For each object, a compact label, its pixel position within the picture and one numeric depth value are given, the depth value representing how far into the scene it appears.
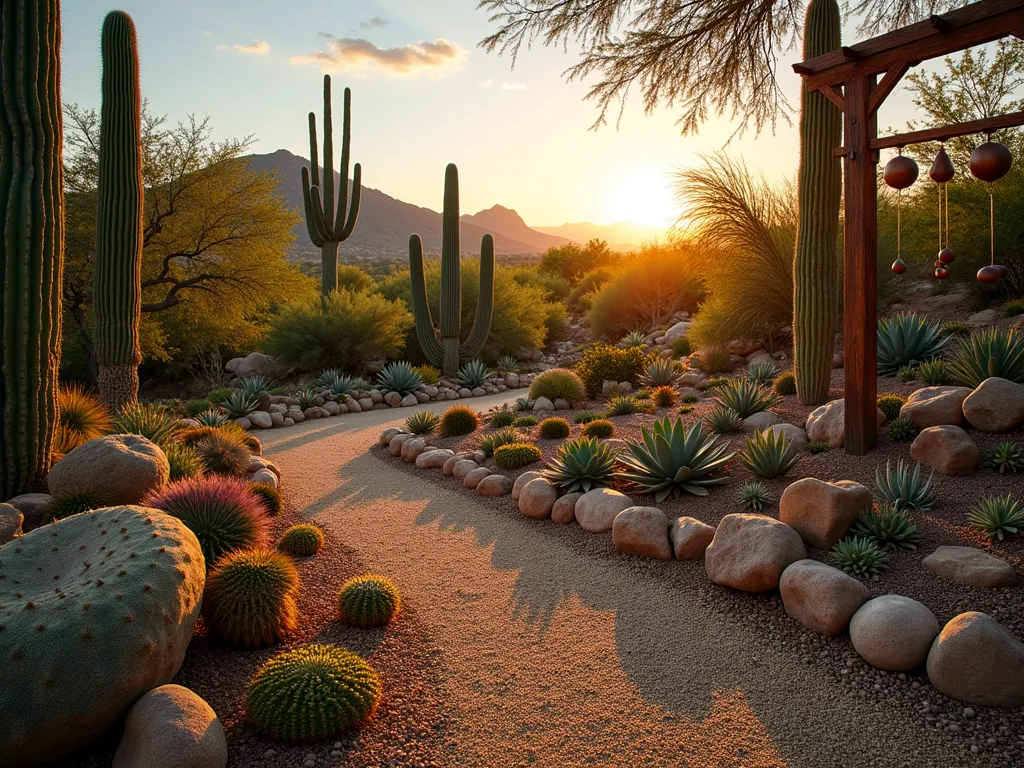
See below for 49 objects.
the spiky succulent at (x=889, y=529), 4.61
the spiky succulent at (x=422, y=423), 10.28
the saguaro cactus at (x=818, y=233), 8.21
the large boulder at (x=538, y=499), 6.54
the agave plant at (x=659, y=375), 11.97
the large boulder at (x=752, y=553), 4.43
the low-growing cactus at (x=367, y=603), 4.33
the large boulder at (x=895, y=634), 3.55
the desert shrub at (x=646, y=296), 22.05
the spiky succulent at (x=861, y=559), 4.35
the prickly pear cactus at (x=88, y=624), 2.78
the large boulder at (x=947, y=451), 5.40
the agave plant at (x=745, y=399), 8.20
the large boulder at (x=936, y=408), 6.11
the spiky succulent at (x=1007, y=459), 5.23
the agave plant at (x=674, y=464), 6.29
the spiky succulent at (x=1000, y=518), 4.45
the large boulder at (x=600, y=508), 5.93
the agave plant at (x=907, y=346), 8.57
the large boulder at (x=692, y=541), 5.15
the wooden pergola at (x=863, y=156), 5.59
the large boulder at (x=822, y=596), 3.93
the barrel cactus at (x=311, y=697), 3.13
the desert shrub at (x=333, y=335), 15.62
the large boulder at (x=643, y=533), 5.30
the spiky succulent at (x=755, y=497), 5.60
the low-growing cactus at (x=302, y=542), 5.65
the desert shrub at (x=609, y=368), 12.39
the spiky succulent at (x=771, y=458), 6.14
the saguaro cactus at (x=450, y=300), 15.79
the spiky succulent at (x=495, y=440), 8.57
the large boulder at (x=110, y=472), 5.28
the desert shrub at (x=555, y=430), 9.05
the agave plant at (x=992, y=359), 6.41
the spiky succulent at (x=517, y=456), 7.90
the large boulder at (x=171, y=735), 2.74
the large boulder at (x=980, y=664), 3.24
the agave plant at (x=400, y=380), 14.05
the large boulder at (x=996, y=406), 5.65
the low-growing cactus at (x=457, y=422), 10.05
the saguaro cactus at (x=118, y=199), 9.07
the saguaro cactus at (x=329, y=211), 17.78
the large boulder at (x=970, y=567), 3.99
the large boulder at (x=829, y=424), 6.61
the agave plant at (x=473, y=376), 15.38
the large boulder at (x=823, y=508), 4.72
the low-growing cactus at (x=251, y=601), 3.93
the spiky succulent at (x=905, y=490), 5.08
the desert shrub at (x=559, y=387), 11.84
